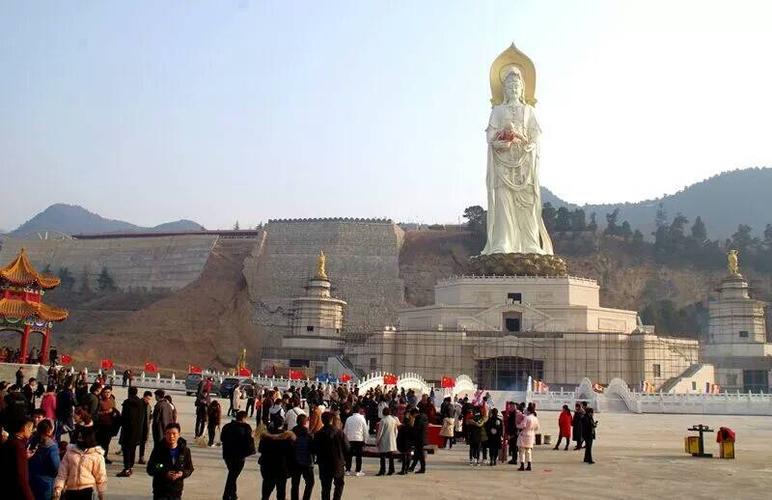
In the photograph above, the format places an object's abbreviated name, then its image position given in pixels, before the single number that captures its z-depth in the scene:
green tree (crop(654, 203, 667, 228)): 104.19
